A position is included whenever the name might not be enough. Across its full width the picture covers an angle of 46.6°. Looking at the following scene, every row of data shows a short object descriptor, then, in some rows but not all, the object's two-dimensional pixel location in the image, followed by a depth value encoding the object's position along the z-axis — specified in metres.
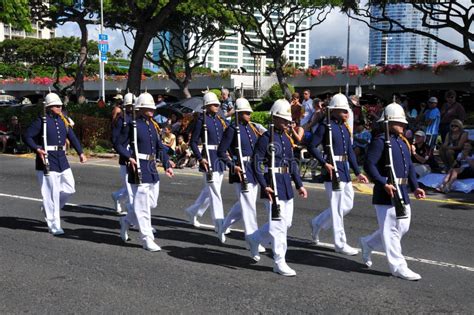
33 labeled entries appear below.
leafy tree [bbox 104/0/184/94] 20.98
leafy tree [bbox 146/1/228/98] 38.44
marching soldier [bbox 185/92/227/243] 8.03
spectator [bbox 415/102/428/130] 16.28
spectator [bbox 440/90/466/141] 15.45
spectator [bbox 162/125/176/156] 16.39
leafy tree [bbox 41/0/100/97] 29.88
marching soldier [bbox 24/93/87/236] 8.12
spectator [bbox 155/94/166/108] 22.54
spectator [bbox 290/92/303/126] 15.84
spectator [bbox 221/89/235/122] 11.34
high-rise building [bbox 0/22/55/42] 123.94
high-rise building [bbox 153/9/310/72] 169.00
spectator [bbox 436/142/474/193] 12.08
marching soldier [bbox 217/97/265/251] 6.97
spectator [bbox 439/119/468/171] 13.12
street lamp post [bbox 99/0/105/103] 30.40
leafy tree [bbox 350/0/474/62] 27.75
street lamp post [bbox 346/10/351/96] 32.31
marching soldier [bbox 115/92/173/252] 7.27
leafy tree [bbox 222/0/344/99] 33.53
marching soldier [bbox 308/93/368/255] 7.15
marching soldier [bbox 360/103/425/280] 6.12
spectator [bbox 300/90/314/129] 15.64
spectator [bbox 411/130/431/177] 12.83
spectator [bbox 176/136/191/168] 16.12
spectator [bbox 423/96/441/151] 15.04
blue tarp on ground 11.96
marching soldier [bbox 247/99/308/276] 6.27
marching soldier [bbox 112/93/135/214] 8.98
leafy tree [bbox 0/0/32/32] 19.49
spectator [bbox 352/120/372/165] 14.73
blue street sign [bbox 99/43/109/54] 29.34
